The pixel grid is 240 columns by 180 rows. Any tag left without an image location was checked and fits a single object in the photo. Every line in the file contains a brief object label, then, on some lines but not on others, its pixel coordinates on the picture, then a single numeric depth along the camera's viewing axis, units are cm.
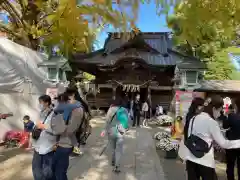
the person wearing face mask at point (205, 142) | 200
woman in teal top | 352
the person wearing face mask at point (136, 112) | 838
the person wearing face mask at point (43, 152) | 235
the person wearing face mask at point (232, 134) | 291
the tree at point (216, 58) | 1064
